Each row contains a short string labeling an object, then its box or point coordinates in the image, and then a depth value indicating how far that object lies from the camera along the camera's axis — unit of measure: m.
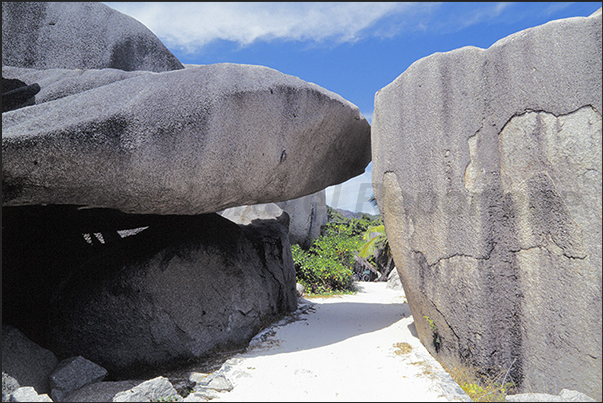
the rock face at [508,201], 3.02
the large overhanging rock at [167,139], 3.32
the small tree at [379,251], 11.27
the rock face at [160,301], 4.38
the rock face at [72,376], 3.56
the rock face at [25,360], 3.52
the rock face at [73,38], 4.80
